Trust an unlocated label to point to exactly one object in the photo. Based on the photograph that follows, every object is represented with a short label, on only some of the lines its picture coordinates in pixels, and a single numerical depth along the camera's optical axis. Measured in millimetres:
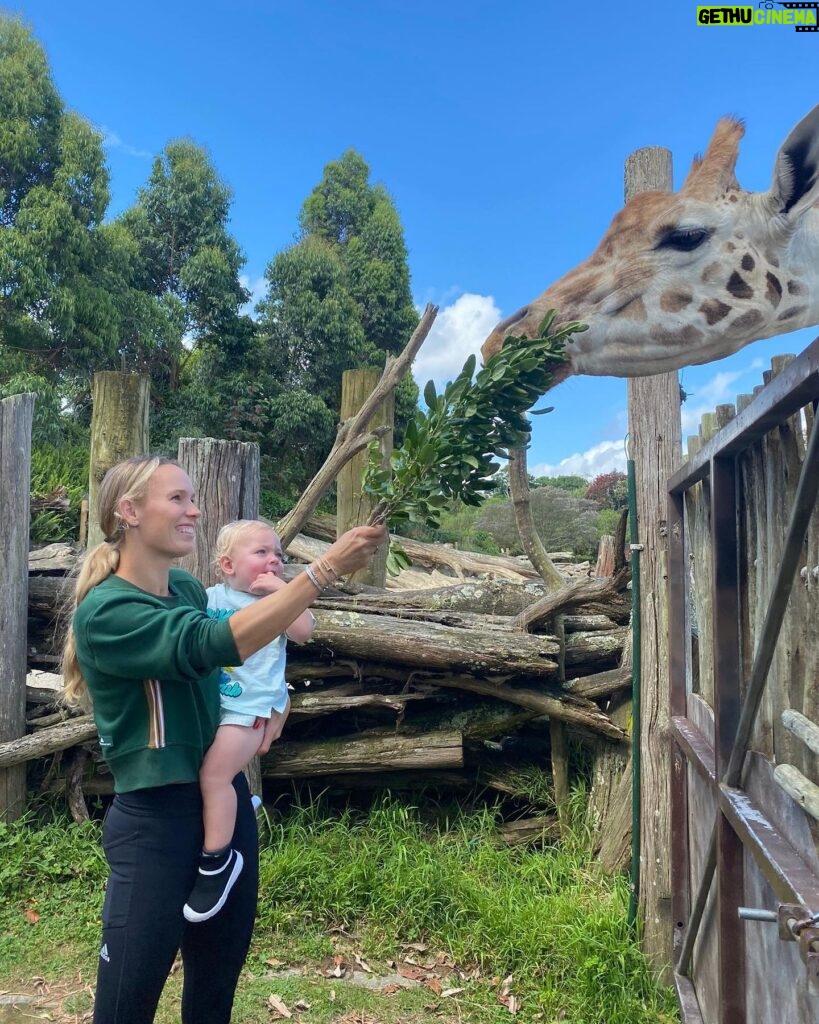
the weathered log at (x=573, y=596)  4754
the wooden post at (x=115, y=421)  5172
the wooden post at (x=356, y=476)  6203
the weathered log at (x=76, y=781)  4582
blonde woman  1956
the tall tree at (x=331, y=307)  14555
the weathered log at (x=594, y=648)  4891
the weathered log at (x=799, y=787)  1601
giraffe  2000
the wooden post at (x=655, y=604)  3625
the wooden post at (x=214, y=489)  4262
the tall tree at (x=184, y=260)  14562
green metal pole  3775
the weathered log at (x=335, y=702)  4648
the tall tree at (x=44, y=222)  11719
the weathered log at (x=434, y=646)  4539
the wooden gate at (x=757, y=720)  1692
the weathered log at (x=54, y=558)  5121
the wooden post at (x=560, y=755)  4680
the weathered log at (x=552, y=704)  4523
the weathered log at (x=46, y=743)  4422
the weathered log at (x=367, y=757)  4629
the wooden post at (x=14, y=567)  4613
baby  2270
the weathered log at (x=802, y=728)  1644
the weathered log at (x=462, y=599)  5017
